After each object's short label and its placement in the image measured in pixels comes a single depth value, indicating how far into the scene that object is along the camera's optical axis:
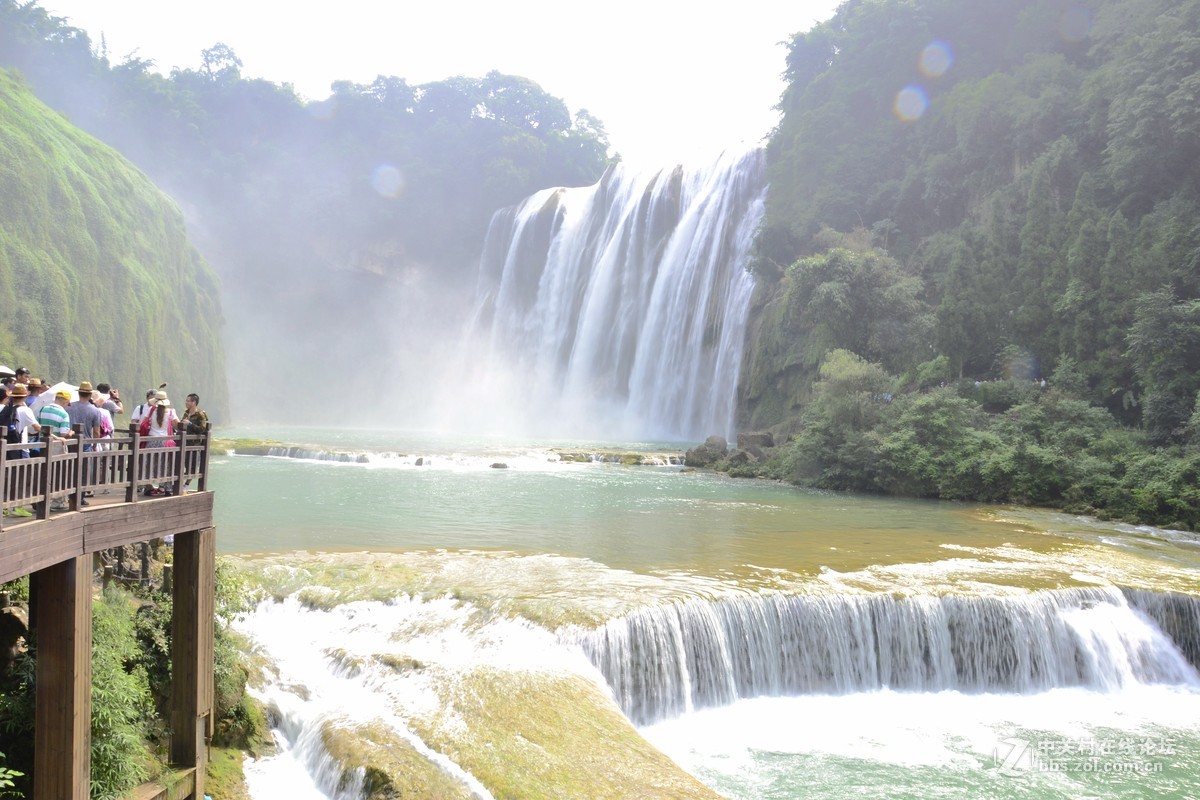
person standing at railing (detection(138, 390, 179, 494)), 9.29
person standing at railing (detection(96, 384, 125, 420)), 10.12
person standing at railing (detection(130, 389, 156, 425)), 9.23
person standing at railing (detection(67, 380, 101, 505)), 8.15
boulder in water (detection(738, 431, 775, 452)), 32.94
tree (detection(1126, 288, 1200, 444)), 22.98
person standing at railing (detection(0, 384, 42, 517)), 7.52
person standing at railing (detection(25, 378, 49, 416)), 10.06
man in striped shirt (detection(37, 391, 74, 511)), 7.70
